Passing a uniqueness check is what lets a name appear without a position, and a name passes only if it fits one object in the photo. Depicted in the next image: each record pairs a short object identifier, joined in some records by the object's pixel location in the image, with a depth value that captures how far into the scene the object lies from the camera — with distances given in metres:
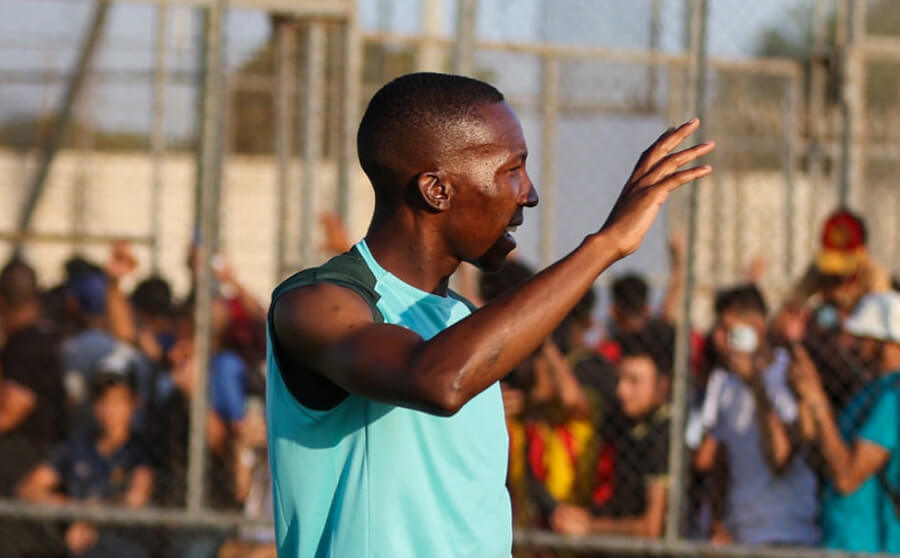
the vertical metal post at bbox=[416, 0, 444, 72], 14.07
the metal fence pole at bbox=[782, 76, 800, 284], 14.72
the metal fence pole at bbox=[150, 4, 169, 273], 14.59
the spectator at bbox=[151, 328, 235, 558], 12.37
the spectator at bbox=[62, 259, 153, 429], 12.91
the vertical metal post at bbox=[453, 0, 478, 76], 11.05
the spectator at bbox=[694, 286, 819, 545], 11.05
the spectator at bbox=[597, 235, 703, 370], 12.17
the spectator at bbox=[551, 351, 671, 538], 11.44
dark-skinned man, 4.19
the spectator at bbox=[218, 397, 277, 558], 12.40
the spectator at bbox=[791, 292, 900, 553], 10.37
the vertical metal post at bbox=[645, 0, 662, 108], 11.95
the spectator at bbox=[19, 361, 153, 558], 12.32
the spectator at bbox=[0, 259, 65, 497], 12.60
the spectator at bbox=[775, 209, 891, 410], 11.27
